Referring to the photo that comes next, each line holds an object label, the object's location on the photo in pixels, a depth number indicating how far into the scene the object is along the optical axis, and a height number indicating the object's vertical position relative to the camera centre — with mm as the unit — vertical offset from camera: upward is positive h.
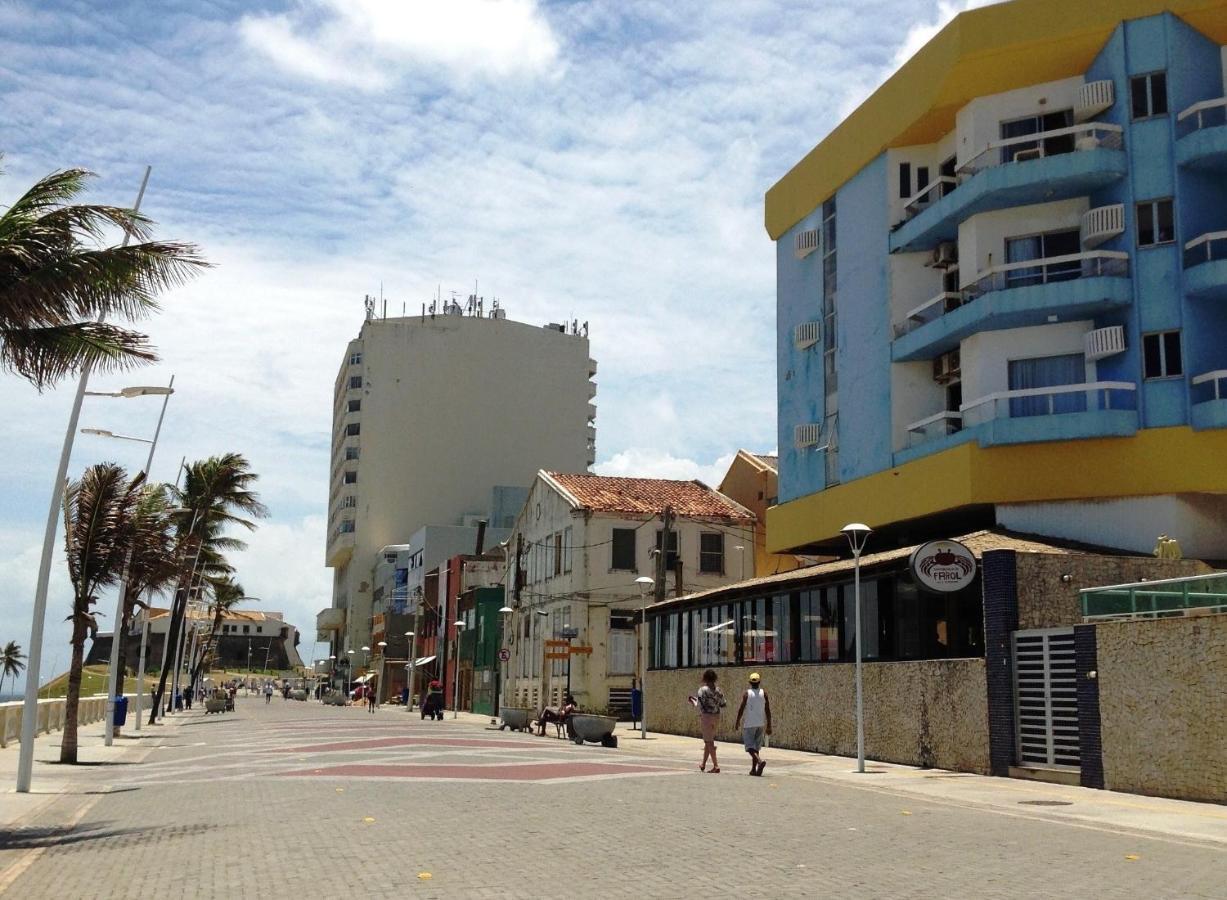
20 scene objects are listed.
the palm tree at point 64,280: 14070 +4463
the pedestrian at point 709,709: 23047 -343
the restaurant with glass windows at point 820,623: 25453 +1699
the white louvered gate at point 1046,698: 21516 -1
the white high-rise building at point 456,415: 114688 +24429
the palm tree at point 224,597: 80688 +5506
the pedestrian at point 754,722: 22422 -537
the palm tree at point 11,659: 147625 +1793
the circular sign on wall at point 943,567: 23750 +2417
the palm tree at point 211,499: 59625 +8635
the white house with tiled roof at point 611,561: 52125 +5377
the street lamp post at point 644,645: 37156 +1614
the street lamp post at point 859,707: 23156 -244
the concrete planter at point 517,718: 42406 -1065
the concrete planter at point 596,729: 33375 -1092
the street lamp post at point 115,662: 30938 +383
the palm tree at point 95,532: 23516 +2679
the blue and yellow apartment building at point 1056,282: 29781 +10574
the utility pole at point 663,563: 43312 +4505
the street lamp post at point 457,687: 69506 -136
